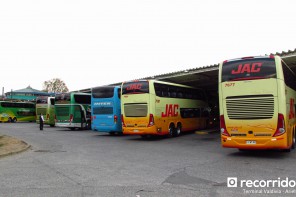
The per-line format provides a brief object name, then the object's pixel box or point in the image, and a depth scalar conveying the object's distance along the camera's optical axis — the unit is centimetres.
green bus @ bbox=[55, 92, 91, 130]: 2631
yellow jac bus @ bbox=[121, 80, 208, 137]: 1709
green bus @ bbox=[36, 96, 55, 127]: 3338
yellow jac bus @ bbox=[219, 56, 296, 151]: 1023
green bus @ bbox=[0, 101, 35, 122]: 4262
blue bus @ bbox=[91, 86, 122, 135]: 2030
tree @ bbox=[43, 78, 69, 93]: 9144
